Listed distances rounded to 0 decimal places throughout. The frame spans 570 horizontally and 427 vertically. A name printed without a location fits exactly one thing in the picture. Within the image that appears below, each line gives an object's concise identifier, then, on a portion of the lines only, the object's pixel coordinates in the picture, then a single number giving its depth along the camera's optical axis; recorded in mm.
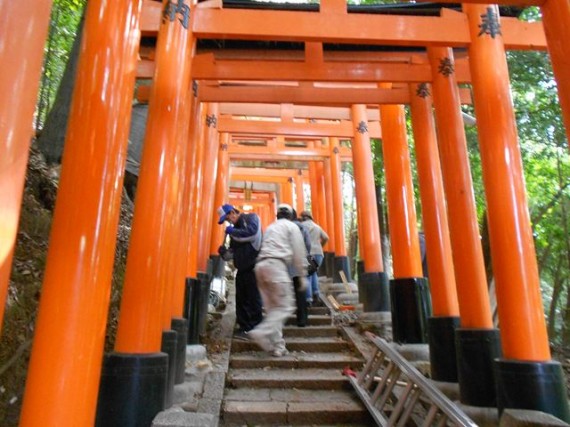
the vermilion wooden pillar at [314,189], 12930
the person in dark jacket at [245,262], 5648
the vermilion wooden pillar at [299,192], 14055
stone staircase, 3836
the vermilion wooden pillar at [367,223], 6887
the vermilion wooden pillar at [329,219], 10719
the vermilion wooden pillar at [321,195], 12156
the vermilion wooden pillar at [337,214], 10070
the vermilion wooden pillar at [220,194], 9243
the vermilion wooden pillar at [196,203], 5699
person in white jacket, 4656
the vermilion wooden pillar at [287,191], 15255
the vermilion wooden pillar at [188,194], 4762
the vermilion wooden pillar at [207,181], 6828
